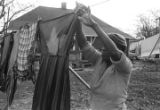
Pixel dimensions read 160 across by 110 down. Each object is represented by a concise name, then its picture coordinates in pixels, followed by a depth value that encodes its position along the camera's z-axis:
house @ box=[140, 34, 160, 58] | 10.67
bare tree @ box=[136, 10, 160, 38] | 41.12
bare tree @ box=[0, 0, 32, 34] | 17.66
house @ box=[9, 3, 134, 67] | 18.43
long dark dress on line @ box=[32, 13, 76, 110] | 2.09
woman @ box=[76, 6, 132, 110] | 1.78
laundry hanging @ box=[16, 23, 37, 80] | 2.73
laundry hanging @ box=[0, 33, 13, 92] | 3.40
